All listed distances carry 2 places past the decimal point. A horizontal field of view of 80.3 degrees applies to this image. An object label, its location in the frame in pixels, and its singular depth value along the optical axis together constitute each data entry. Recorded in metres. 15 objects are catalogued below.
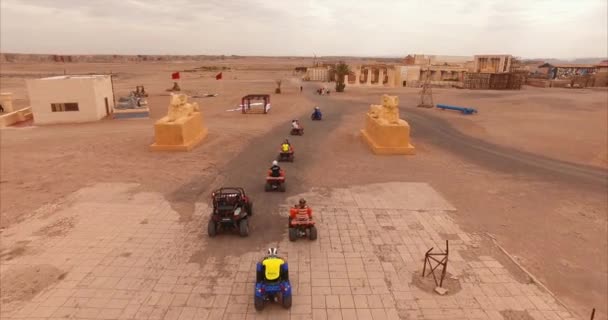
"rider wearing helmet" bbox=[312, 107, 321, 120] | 27.07
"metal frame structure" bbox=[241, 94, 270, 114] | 29.50
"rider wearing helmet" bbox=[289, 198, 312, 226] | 9.37
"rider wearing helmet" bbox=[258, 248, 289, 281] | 6.79
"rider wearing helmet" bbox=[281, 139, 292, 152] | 16.28
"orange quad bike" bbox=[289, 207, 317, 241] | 9.36
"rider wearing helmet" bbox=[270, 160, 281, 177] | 12.77
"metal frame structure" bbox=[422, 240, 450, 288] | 7.55
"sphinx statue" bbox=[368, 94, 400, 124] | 18.58
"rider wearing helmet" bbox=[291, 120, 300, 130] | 21.86
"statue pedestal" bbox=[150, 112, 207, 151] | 17.64
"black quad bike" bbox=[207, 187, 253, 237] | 9.54
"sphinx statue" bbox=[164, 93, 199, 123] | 18.55
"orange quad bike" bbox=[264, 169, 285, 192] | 12.78
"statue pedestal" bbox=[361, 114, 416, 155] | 17.80
